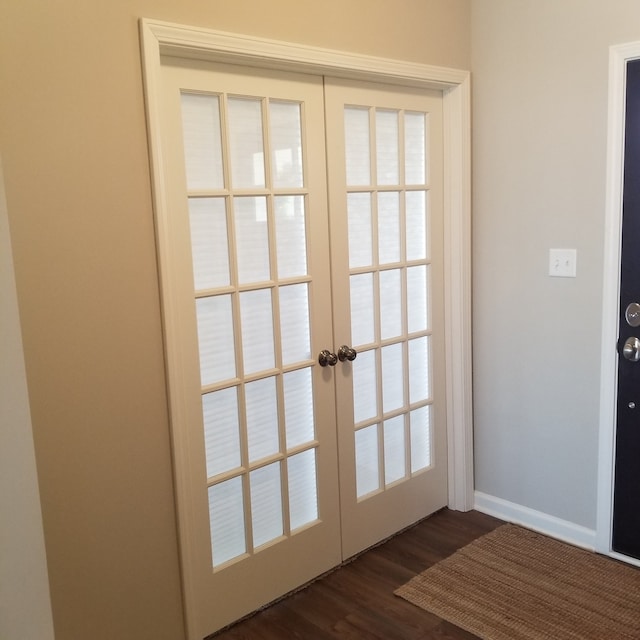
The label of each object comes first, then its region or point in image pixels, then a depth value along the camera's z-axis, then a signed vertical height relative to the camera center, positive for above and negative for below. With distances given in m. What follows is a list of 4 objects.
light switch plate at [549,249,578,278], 2.80 -0.21
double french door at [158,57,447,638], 2.23 -0.36
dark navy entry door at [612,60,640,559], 2.56 -0.56
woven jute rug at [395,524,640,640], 2.39 -1.42
